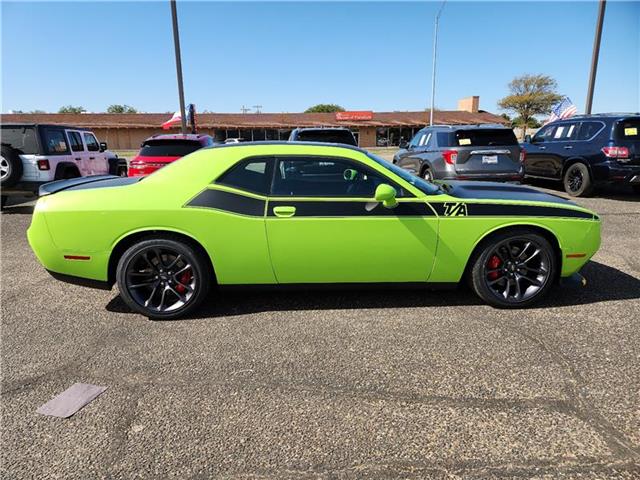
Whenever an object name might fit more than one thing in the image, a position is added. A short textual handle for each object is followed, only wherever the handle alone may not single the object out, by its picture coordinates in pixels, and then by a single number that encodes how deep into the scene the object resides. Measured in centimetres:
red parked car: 837
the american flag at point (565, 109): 1897
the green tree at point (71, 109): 8031
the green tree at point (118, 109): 8443
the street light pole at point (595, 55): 1290
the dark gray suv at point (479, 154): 826
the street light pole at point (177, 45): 1307
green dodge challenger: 344
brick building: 4409
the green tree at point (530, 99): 6256
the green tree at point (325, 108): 7319
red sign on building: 4732
